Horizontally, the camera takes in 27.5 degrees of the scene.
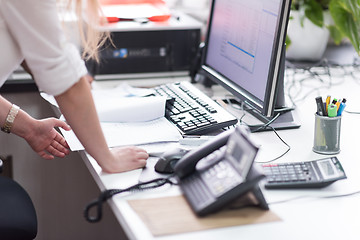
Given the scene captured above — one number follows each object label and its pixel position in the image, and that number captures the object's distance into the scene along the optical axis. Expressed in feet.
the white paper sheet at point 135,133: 5.90
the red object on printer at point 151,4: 7.94
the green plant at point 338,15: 7.70
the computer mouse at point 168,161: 5.44
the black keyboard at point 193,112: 6.14
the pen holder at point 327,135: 5.84
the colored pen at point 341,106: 5.81
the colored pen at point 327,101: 5.89
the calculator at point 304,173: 5.31
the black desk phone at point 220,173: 4.87
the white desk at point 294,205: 4.79
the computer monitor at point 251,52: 5.90
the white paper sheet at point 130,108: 6.30
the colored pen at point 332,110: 5.81
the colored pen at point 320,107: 5.83
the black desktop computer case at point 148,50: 7.67
